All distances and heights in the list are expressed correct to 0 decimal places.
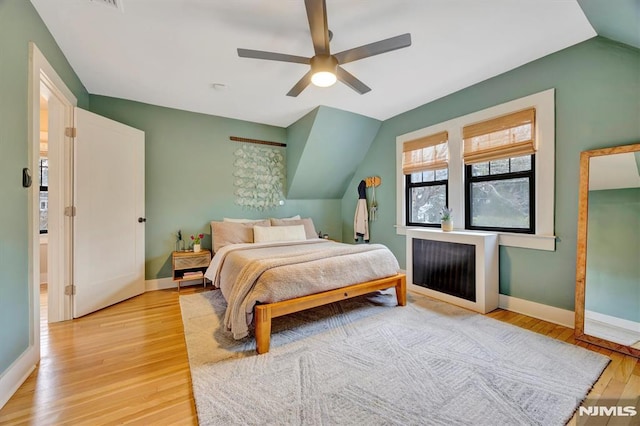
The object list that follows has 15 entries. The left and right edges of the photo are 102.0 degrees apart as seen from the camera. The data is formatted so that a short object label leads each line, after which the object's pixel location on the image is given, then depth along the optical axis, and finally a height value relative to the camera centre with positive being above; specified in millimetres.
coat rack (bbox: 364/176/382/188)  4420 +552
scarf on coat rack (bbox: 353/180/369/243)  4594 -64
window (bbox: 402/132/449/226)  3498 +521
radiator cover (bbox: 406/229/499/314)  2752 -629
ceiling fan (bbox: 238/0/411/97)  1688 +1200
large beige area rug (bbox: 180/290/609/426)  1400 -1077
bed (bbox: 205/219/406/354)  2051 -607
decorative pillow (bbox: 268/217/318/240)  4137 -179
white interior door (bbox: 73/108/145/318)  2719 -12
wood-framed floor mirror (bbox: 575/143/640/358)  2006 -303
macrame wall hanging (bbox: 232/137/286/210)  4234 +629
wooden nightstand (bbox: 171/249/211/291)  3447 -690
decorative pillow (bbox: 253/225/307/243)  3686 -312
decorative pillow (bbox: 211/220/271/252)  3638 -305
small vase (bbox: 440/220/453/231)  3213 -155
